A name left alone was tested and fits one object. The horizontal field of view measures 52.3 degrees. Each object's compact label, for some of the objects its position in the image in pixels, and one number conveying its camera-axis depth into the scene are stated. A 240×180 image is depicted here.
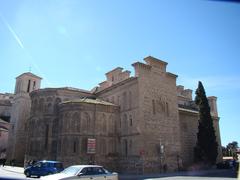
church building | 30.84
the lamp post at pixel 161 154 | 30.96
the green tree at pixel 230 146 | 87.05
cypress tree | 36.59
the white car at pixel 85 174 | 12.21
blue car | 22.02
